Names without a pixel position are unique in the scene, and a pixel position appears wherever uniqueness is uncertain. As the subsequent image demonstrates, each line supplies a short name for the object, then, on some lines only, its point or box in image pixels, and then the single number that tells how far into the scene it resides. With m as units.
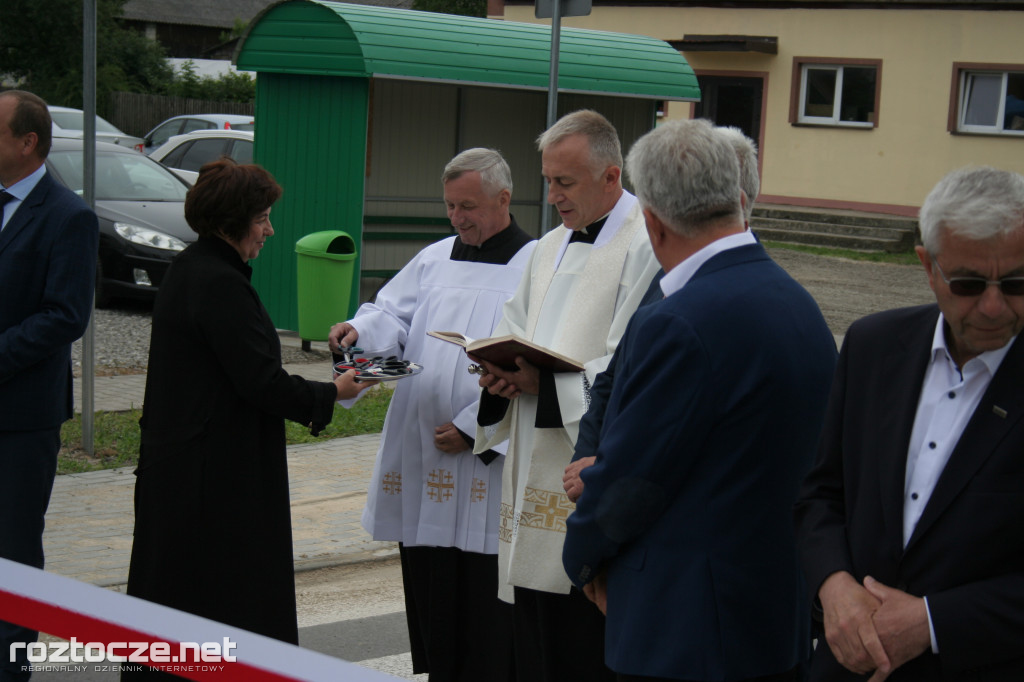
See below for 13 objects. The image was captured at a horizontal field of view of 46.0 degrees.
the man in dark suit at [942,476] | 2.30
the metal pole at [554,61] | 7.89
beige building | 22.17
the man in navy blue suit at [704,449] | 2.63
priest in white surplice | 4.40
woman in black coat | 3.69
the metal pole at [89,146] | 7.45
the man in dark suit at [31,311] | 4.18
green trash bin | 10.58
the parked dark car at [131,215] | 12.13
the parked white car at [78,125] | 24.62
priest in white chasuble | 3.59
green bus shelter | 11.23
